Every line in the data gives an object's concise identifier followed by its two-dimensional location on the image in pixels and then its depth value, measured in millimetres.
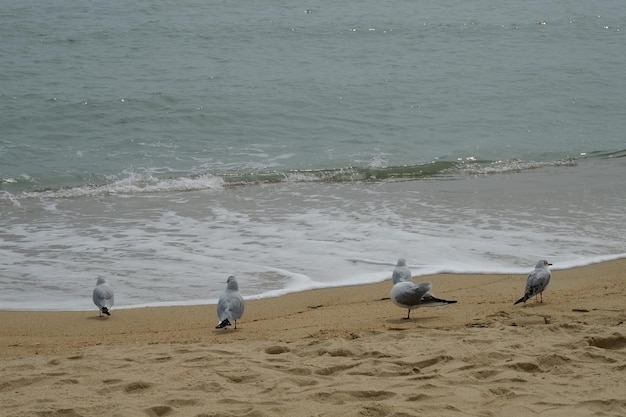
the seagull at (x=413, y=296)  13367
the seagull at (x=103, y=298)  14047
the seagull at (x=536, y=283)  13883
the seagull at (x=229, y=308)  13094
